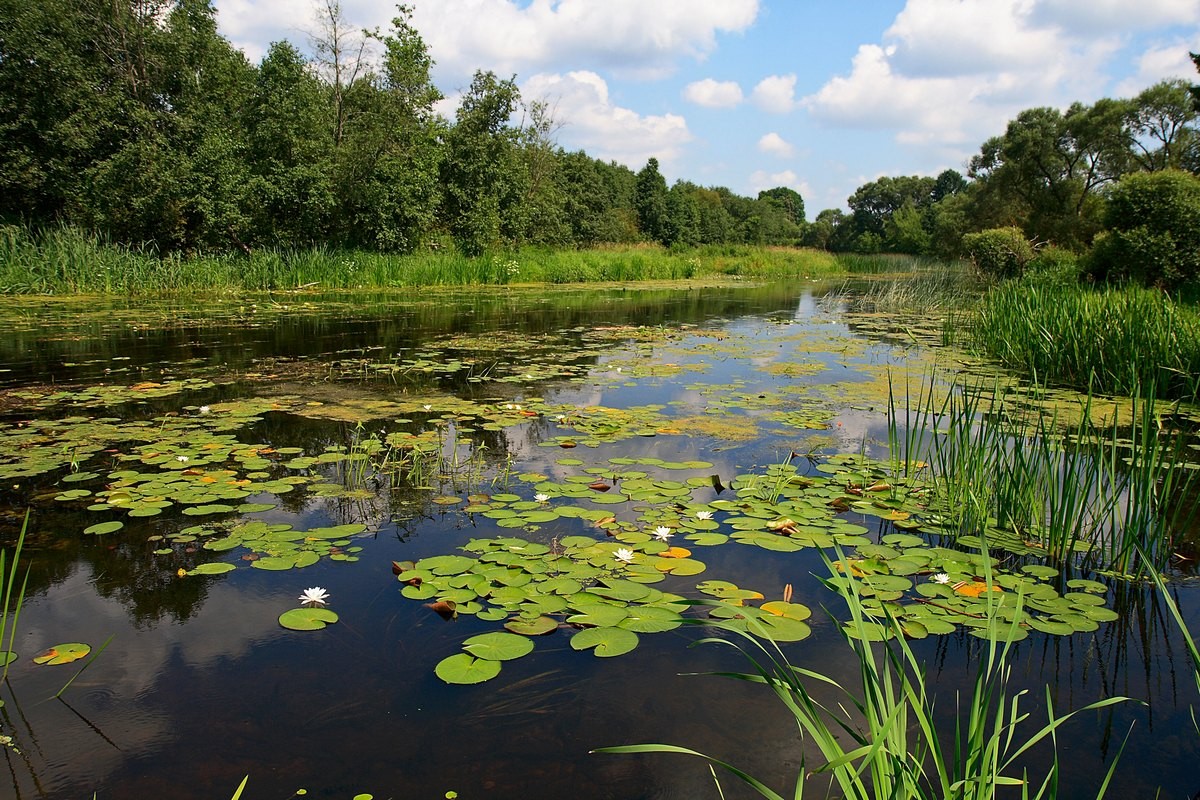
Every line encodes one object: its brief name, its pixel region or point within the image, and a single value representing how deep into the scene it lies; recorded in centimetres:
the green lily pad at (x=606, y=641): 205
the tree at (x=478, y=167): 2152
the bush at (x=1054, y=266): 1212
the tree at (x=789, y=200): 9534
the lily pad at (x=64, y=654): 201
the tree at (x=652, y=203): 4391
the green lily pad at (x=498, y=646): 201
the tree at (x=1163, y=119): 2641
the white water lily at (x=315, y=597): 233
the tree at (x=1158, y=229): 1106
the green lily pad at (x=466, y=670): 191
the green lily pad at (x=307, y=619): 220
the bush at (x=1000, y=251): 1797
